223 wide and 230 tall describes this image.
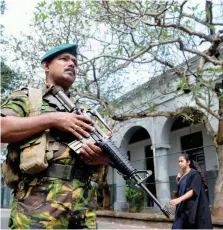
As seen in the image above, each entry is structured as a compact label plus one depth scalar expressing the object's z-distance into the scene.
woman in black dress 3.90
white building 9.86
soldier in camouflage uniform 1.36
